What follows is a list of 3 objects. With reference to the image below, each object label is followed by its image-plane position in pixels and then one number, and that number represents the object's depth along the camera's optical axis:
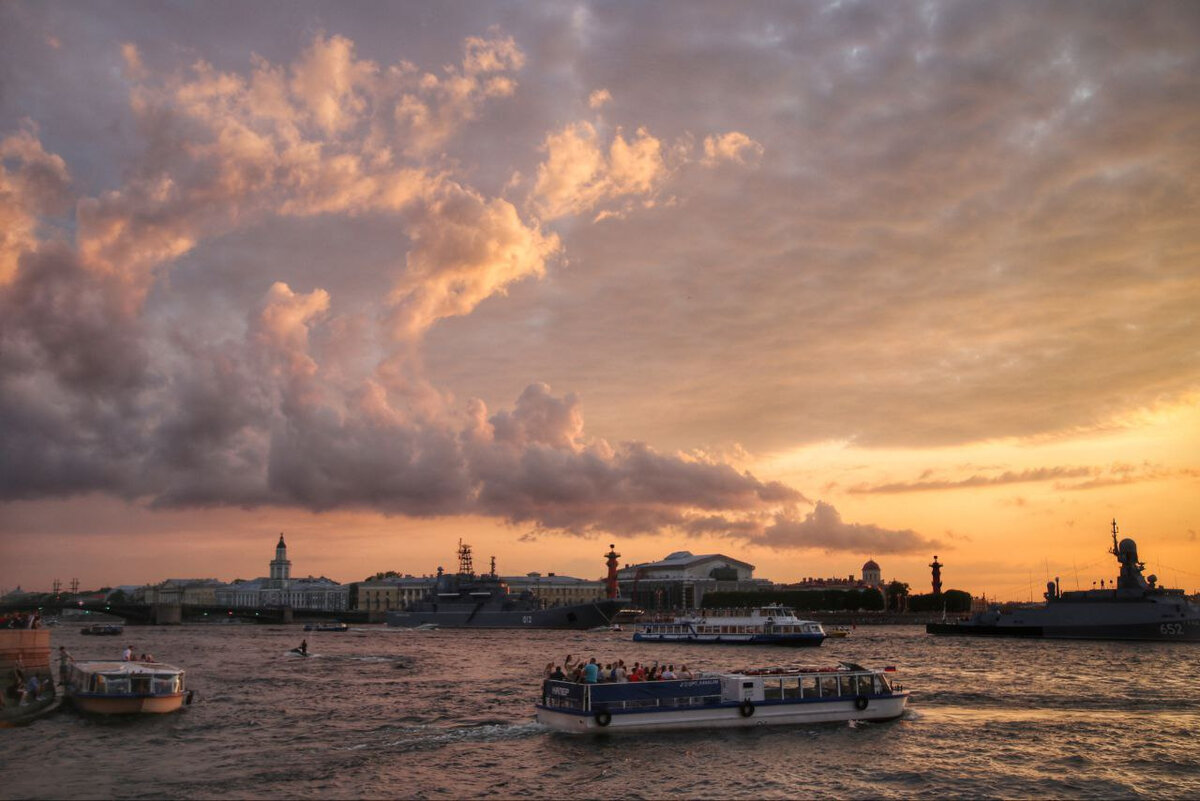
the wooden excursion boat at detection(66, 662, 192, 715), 40.72
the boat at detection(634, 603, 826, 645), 98.69
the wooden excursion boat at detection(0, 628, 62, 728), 40.03
